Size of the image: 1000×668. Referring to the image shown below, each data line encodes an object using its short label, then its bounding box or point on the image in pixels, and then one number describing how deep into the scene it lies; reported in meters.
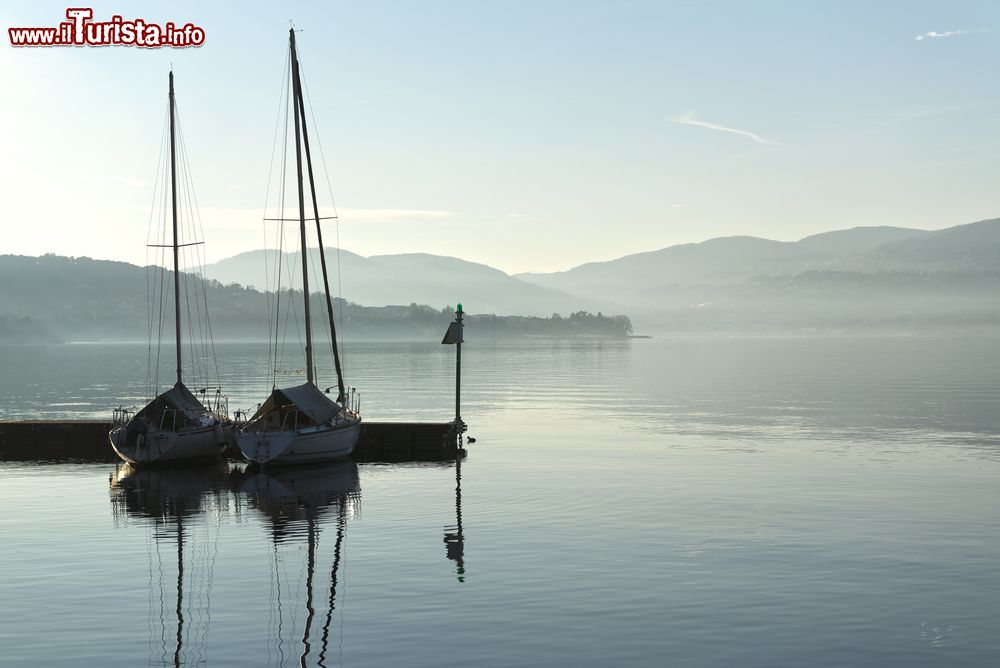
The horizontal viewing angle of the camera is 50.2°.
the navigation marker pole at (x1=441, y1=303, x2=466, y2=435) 51.38
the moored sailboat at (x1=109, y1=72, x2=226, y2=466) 45.75
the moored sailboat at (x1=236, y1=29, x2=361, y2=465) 45.12
